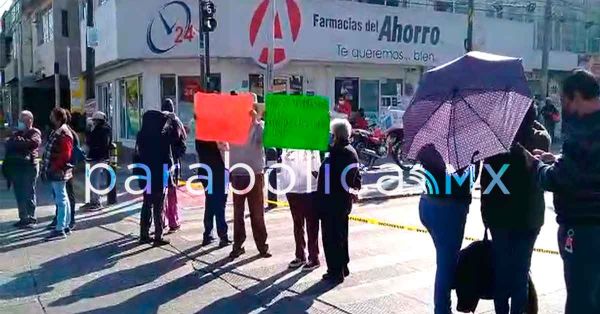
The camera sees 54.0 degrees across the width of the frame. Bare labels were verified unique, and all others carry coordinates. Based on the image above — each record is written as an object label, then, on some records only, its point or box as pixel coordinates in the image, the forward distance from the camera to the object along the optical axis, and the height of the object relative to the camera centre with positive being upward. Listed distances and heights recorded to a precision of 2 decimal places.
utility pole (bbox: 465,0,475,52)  20.00 +3.13
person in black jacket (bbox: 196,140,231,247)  7.73 -0.86
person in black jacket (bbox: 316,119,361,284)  6.09 -0.80
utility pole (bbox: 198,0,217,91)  12.19 +1.96
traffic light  12.19 +2.06
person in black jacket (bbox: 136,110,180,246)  7.87 -0.56
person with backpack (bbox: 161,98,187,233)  8.20 -0.56
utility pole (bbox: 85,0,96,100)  14.78 +1.26
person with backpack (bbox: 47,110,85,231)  8.84 -0.98
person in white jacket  6.64 -0.94
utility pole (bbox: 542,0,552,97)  24.95 +3.03
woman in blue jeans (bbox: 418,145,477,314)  4.41 -0.72
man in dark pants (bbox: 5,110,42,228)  9.05 -0.72
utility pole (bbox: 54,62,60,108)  20.19 +0.90
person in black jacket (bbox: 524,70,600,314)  3.42 -0.44
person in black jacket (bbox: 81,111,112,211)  10.47 -0.46
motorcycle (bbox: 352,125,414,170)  15.08 -0.78
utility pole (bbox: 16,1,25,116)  37.41 +3.41
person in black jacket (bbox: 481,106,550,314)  4.02 -0.69
